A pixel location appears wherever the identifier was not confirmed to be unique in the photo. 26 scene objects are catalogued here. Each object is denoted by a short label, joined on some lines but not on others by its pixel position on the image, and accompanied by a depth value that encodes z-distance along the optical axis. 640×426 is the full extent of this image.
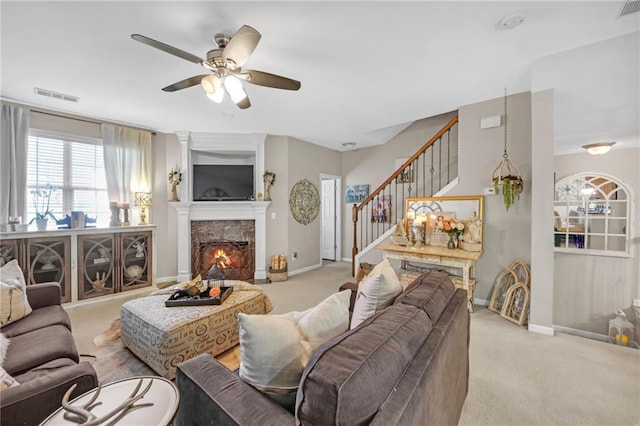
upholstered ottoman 1.95
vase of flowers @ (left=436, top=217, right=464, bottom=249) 3.36
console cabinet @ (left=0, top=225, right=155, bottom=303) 3.03
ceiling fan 1.63
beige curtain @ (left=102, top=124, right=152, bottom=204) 3.88
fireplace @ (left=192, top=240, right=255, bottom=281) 4.67
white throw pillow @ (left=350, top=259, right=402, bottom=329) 1.46
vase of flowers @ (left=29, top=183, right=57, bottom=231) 3.38
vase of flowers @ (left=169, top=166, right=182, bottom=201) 4.42
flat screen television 4.64
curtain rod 3.18
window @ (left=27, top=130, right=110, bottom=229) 3.39
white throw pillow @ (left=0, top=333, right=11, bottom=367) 1.40
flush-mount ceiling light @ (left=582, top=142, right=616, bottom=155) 3.05
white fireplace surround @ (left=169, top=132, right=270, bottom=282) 4.52
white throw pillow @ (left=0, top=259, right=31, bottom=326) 1.84
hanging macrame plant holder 2.97
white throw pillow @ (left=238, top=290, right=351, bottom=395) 0.98
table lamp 4.07
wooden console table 3.00
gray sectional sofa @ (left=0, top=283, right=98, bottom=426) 1.01
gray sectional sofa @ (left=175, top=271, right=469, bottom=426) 0.72
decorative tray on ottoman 2.29
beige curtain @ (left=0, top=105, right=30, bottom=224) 3.06
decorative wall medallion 5.10
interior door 6.48
